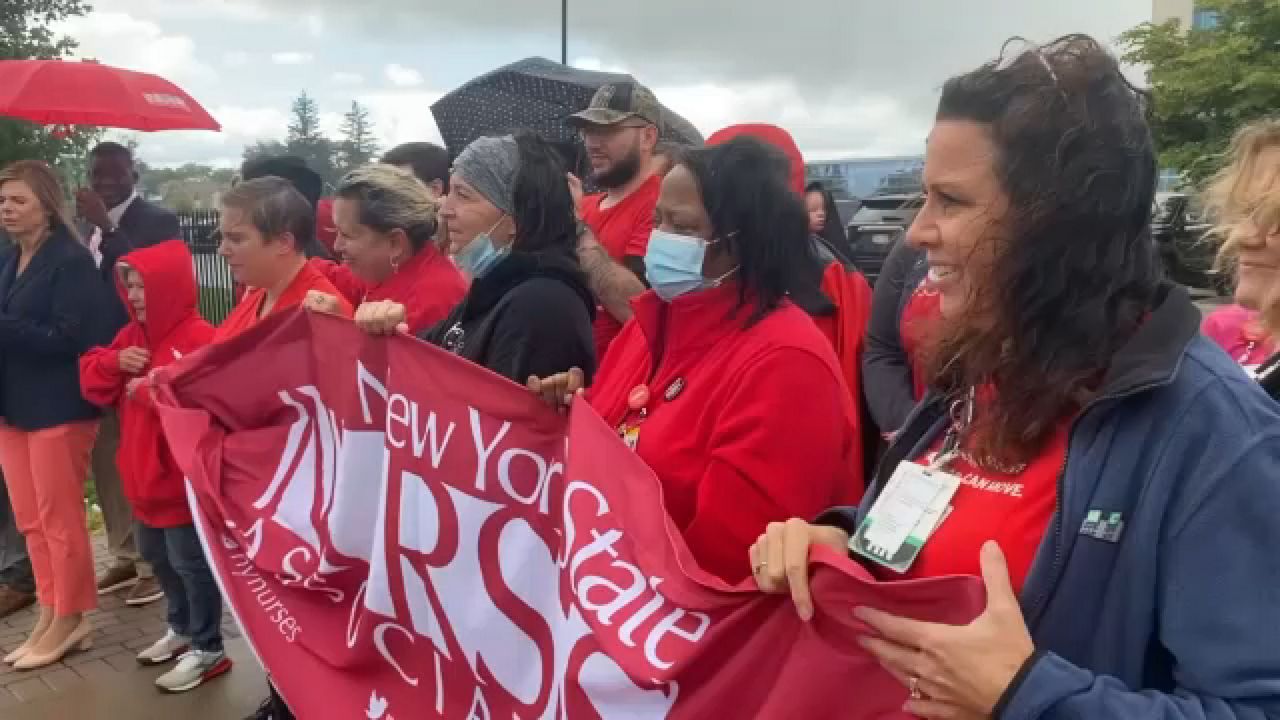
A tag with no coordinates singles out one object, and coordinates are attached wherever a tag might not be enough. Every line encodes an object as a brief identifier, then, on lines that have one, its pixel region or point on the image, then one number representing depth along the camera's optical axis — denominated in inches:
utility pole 339.9
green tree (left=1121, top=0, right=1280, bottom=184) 975.0
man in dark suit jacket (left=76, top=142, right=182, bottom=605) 212.7
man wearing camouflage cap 169.8
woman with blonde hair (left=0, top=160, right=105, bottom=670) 181.8
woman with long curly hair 47.6
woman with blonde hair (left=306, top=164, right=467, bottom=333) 150.3
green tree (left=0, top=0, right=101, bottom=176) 614.2
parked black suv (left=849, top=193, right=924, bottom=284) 522.6
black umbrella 209.6
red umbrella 255.1
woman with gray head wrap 116.3
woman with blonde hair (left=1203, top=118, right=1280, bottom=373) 101.7
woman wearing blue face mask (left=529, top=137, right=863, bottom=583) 87.7
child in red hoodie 165.8
